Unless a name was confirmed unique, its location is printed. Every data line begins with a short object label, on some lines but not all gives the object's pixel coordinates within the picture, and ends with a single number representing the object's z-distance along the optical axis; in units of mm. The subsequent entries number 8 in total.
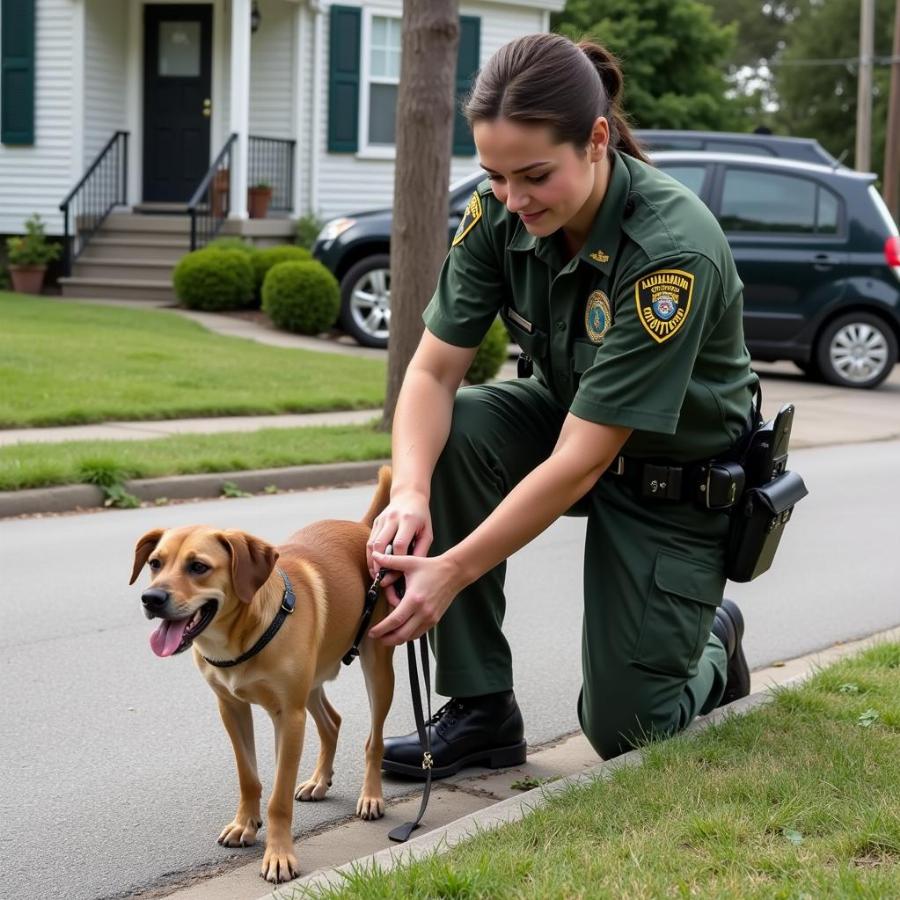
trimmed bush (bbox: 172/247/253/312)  18391
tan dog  3363
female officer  3629
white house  21172
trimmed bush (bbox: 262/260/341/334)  16766
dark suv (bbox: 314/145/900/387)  15406
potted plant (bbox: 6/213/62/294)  20172
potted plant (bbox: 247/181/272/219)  21500
